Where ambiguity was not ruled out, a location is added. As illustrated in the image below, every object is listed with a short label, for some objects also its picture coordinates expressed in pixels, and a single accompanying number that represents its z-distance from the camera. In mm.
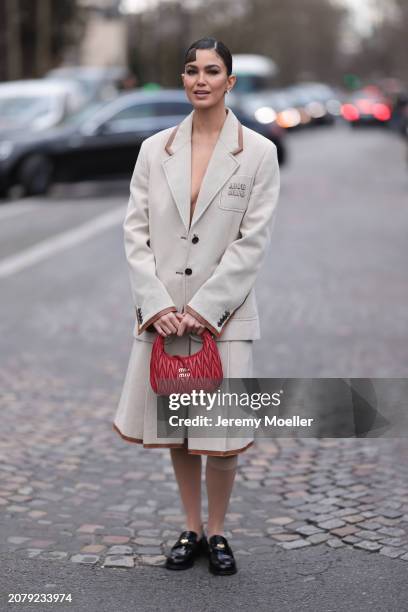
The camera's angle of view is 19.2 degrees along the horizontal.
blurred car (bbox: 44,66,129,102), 27109
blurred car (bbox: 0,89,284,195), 19000
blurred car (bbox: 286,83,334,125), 53250
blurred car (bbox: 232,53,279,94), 47375
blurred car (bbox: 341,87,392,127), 50219
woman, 4043
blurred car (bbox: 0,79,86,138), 19484
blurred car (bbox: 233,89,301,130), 42412
